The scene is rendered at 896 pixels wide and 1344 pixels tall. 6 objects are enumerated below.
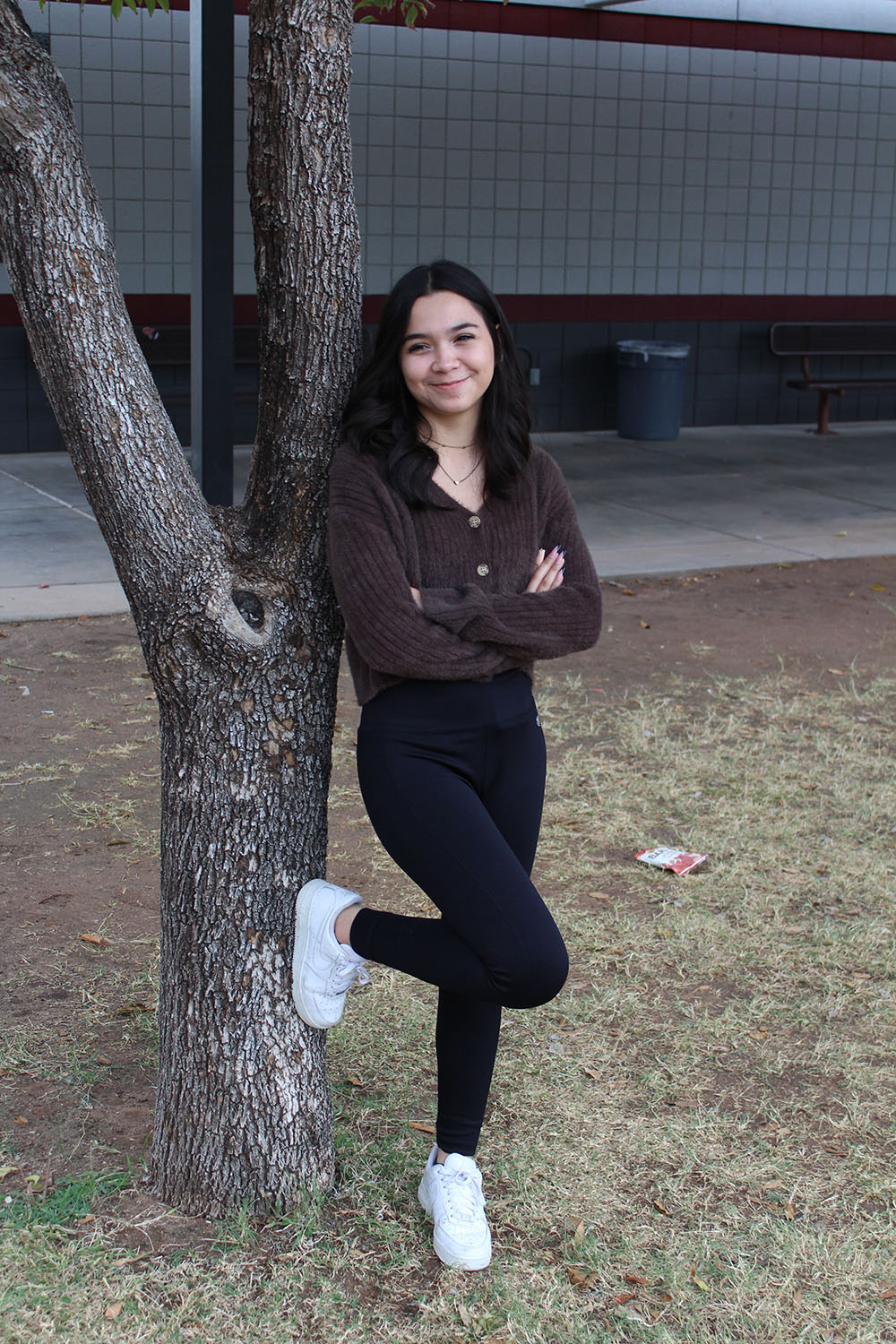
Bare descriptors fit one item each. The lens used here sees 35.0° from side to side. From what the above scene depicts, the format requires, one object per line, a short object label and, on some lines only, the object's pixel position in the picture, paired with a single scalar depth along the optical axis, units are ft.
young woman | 8.01
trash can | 38.50
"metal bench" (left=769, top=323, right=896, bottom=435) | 41.37
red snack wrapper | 14.34
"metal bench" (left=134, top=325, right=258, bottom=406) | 33.06
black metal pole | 18.76
